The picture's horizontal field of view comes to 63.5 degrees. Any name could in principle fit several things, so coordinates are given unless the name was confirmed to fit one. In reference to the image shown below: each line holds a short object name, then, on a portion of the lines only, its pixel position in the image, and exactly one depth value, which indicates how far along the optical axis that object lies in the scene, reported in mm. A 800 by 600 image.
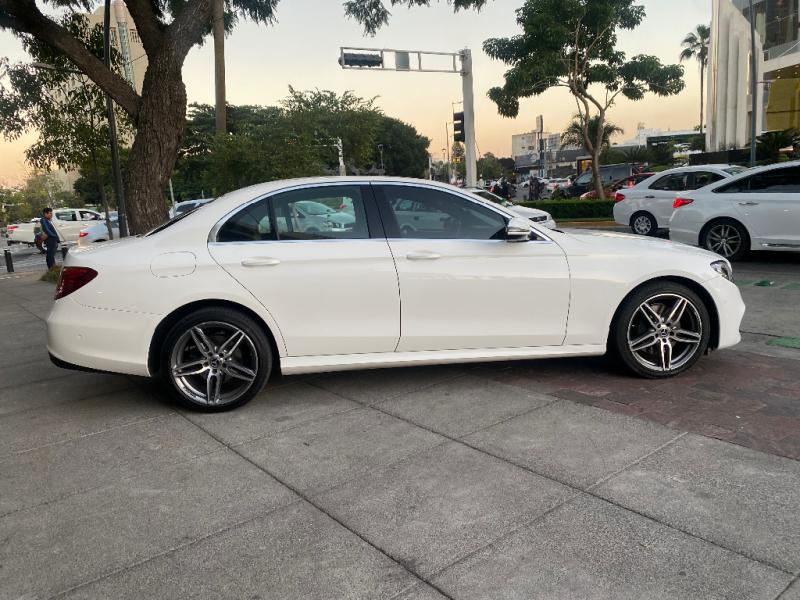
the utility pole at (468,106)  22969
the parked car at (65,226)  28938
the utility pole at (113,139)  14491
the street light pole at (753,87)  21402
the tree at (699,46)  87438
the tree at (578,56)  21281
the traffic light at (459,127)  23125
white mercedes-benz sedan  4191
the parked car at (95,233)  24602
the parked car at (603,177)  32406
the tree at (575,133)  30578
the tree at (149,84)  10461
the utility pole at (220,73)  20391
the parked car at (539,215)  12525
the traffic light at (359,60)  21609
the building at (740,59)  36719
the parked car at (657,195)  13203
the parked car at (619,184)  26733
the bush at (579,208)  21344
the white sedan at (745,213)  9172
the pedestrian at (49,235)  17094
